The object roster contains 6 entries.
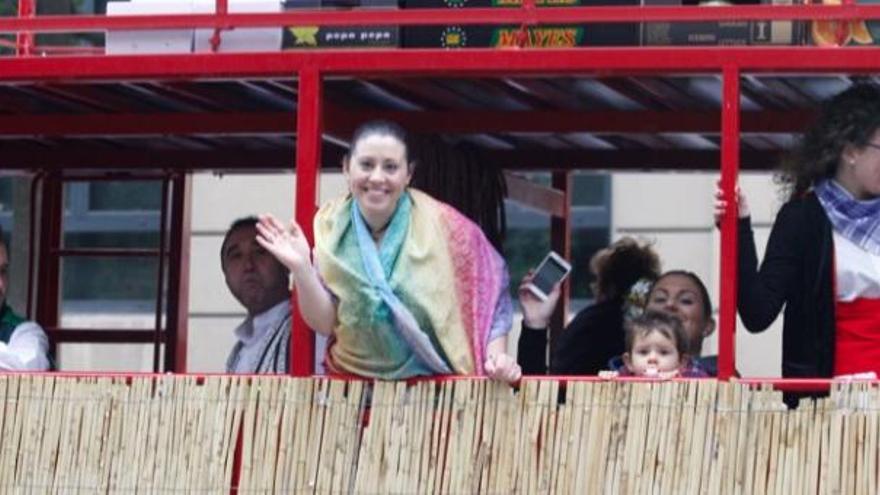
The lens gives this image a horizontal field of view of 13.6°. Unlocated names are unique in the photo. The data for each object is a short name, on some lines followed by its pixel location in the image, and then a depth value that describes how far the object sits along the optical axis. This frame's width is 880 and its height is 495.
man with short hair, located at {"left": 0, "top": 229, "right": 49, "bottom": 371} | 13.97
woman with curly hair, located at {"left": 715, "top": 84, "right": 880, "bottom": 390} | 12.61
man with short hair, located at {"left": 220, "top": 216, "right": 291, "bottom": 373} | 13.99
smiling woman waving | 12.37
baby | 13.02
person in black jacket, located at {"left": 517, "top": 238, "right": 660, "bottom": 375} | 13.33
